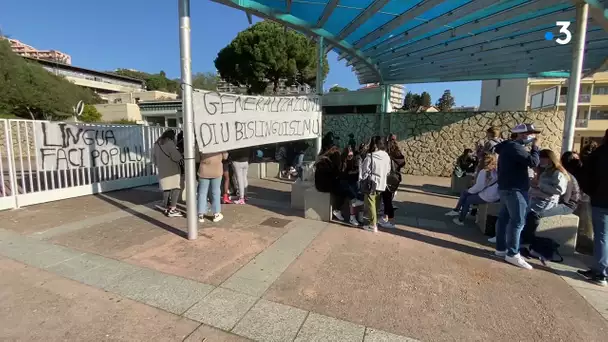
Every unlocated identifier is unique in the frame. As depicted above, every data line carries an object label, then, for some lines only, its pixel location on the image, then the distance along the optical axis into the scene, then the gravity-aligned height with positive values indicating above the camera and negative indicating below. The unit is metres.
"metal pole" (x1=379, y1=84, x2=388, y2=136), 12.15 +1.27
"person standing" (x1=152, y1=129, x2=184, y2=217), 5.43 -0.53
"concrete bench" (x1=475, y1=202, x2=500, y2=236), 4.82 -1.24
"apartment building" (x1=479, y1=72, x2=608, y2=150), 32.14 +4.31
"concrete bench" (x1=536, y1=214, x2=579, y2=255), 4.17 -1.28
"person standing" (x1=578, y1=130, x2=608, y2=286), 3.38 -0.75
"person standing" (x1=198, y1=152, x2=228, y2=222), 4.98 -0.78
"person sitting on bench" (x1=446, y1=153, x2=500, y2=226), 4.80 -0.87
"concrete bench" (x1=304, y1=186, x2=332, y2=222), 5.38 -1.25
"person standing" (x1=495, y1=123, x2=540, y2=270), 3.67 -0.53
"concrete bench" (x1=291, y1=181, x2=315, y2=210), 6.04 -1.18
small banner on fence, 6.15 -0.25
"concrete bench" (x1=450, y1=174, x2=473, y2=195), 7.91 -1.24
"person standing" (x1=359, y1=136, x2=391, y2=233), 4.77 -0.59
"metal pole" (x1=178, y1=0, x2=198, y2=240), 3.87 +0.34
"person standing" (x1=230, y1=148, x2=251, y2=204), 6.42 -0.66
